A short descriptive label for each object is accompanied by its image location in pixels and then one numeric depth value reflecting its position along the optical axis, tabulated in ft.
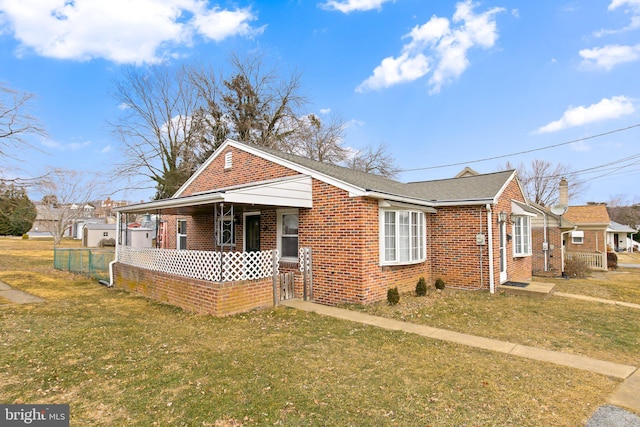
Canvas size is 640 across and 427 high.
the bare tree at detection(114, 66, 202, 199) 93.35
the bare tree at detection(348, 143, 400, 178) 110.01
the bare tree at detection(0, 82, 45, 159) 46.68
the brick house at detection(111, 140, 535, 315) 27.86
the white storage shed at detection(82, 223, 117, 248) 125.49
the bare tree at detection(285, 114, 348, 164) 101.91
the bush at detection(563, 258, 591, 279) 53.93
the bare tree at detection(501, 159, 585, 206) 130.40
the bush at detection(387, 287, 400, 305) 28.76
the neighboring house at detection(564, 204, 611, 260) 80.33
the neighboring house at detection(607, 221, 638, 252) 136.05
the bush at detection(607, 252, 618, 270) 68.95
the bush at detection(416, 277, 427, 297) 32.91
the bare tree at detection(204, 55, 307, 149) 98.32
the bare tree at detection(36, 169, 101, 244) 128.85
